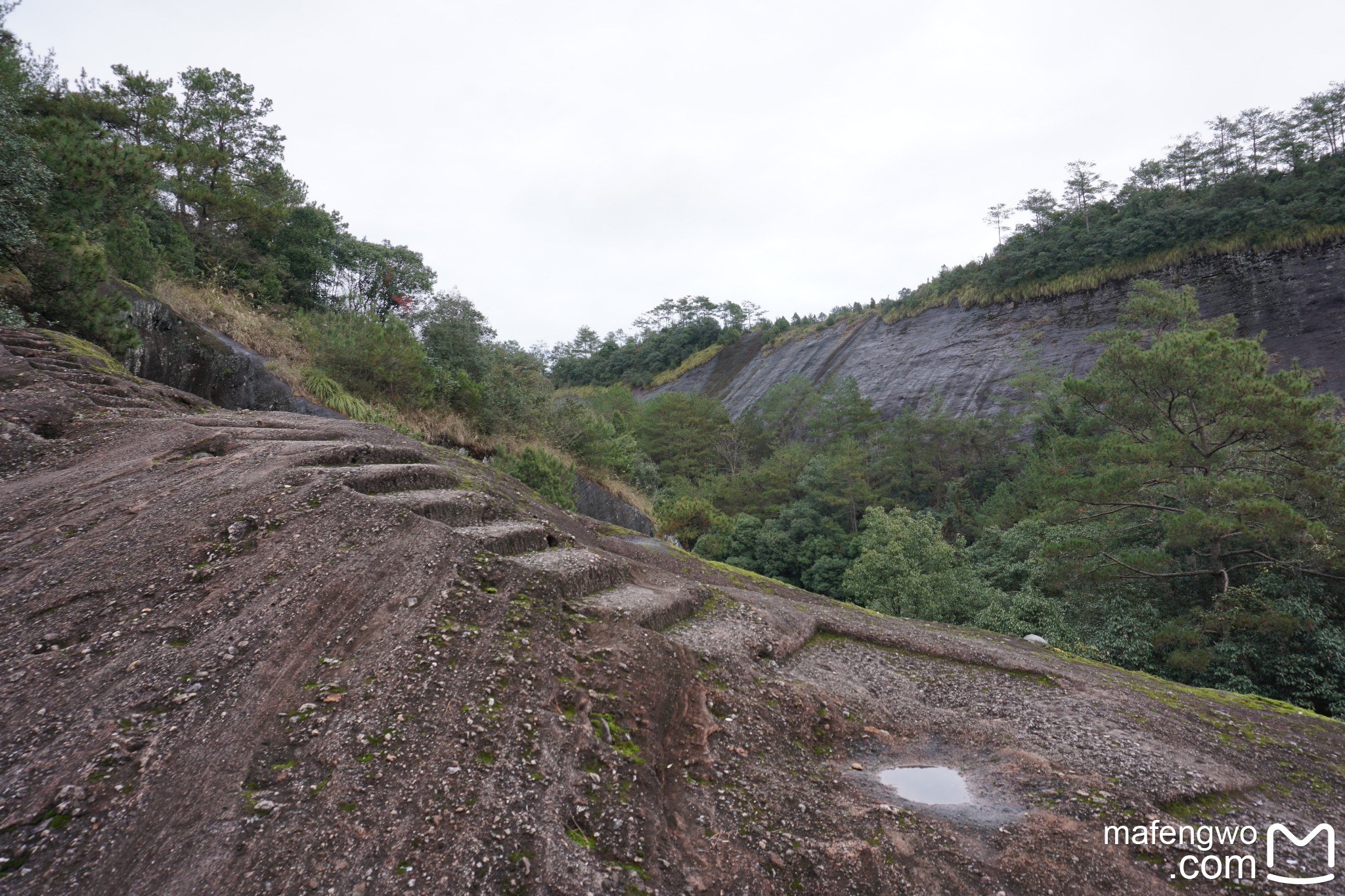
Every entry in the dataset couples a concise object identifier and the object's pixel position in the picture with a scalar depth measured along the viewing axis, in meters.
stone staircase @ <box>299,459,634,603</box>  4.35
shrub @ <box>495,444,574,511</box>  12.31
